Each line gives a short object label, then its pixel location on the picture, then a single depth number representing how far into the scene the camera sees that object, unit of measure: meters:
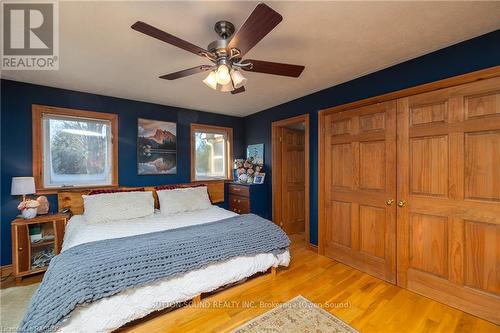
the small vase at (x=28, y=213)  2.41
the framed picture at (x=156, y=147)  3.41
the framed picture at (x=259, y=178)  3.98
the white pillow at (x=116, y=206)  2.53
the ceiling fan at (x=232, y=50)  1.15
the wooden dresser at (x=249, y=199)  3.79
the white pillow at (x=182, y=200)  2.99
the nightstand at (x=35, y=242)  2.32
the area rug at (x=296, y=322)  1.64
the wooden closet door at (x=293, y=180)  3.88
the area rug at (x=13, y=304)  1.71
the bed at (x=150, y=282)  1.47
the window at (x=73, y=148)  2.71
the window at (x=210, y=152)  3.97
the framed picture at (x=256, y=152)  4.14
